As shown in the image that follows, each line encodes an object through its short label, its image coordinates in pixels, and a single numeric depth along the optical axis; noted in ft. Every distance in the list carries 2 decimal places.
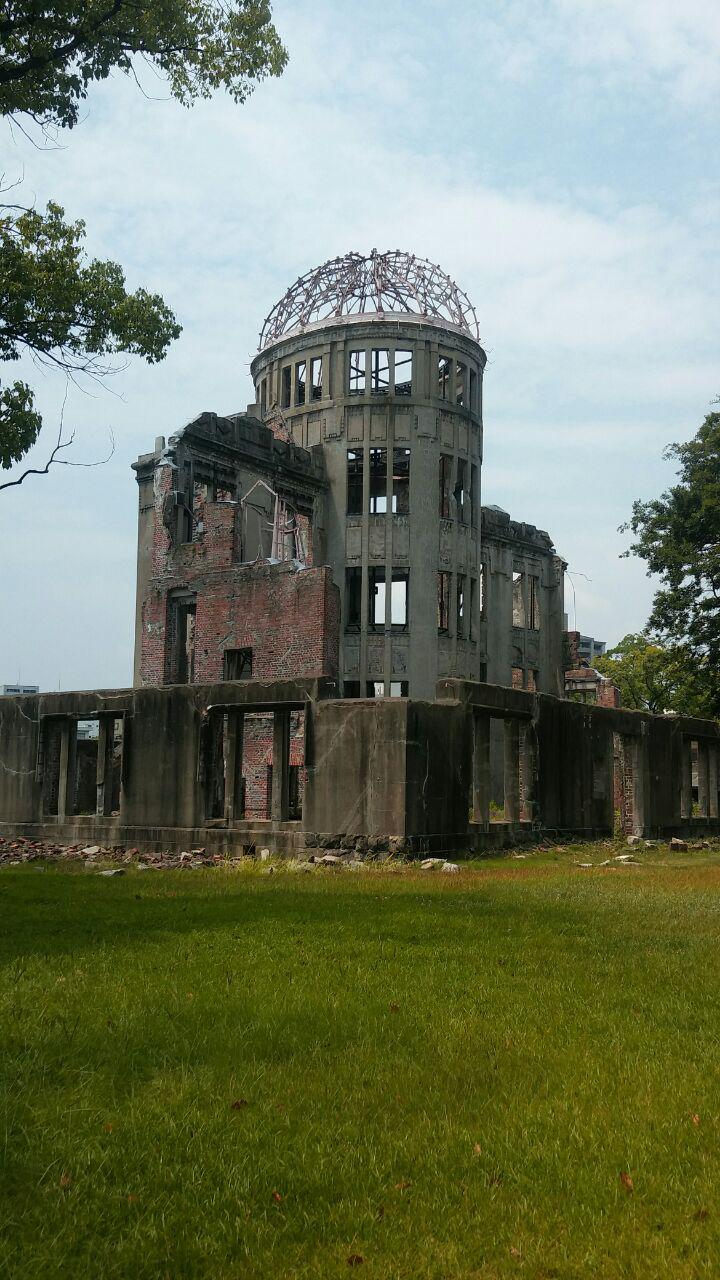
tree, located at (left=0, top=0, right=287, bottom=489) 47.34
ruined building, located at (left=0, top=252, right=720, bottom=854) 58.29
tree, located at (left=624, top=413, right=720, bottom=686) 106.93
